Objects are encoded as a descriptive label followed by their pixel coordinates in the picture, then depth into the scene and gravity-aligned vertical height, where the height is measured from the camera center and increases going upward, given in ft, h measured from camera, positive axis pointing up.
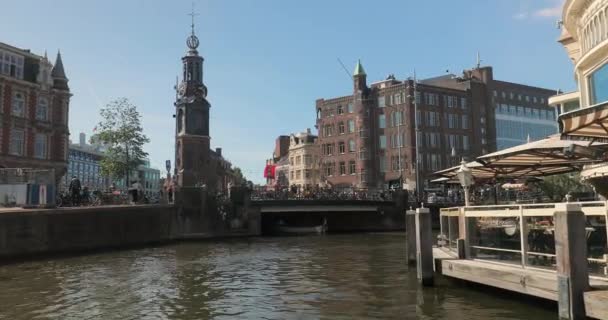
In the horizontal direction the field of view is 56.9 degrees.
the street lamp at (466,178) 66.44 +3.67
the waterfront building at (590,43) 76.64 +23.44
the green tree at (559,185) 166.09 +6.73
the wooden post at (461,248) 56.59 -3.98
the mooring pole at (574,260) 36.29 -3.42
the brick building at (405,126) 299.79 +47.57
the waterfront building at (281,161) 432.66 +43.85
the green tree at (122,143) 183.32 +23.50
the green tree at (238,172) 474.00 +34.69
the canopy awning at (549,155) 52.75 +5.42
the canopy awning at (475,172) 70.95 +5.13
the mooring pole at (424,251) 59.77 -4.39
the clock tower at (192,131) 211.82 +31.28
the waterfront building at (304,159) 393.21 +37.40
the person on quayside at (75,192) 130.93 +5.40
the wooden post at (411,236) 75.25 -3.71
